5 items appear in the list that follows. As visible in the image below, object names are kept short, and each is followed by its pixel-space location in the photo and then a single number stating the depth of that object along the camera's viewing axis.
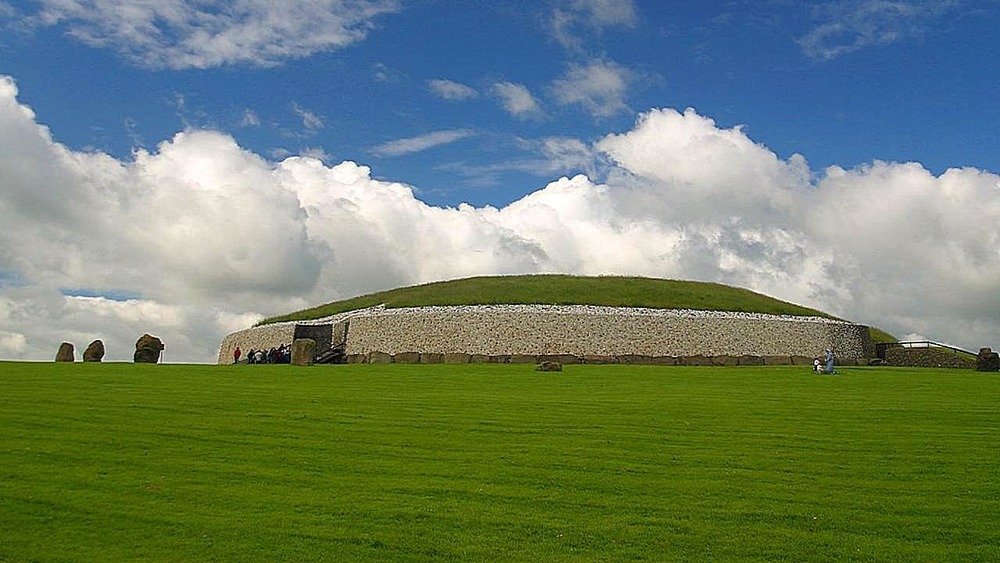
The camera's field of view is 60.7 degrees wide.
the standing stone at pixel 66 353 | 38.34
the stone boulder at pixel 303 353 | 37.22
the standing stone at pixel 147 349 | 40.59
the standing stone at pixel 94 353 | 39.16
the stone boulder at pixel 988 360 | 40.84
